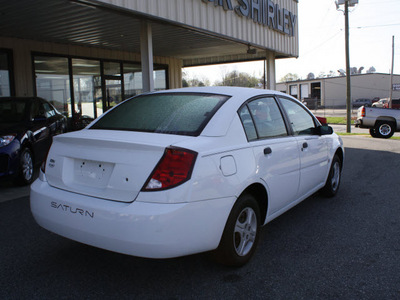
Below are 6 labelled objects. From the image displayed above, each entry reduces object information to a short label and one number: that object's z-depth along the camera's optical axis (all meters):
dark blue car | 5.80
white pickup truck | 15.16
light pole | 20.08
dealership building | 8.66
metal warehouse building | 63.57
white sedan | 2.57
